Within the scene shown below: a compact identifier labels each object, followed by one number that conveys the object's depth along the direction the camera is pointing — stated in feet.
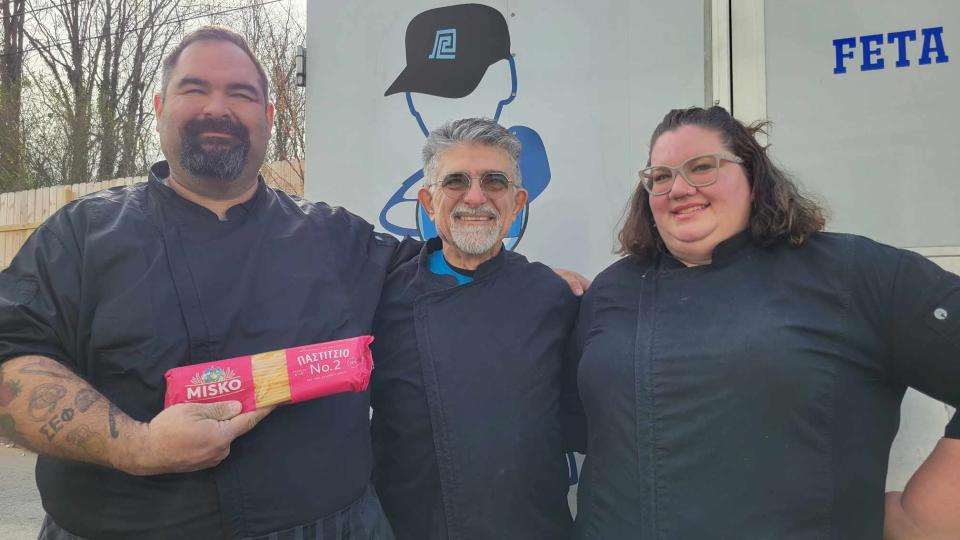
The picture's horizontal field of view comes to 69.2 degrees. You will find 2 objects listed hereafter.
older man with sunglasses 5.42
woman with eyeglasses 4.33
